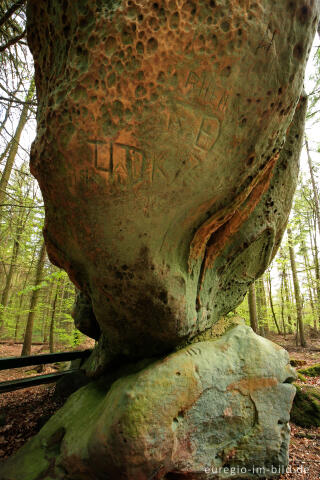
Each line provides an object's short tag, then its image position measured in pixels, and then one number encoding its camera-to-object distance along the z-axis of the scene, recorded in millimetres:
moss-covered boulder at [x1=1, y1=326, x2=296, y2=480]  1933
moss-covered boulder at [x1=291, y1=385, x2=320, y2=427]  3738
